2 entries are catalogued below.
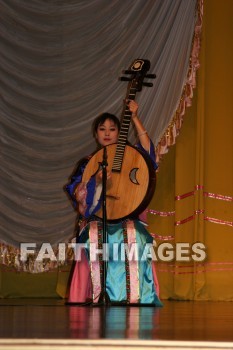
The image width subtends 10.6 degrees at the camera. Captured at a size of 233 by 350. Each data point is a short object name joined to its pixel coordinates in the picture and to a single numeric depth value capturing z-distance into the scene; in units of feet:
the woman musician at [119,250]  22.28
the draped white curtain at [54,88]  28.94
